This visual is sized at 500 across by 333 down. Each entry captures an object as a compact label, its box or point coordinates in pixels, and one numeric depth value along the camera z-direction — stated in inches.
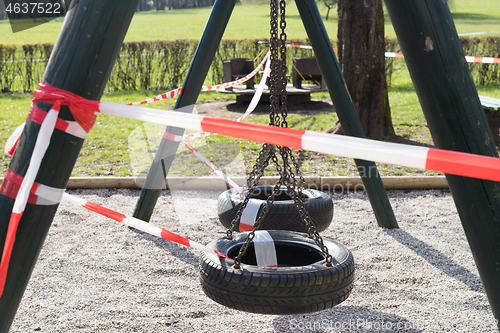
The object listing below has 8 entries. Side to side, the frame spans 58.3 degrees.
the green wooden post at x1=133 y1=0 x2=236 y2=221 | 131.5
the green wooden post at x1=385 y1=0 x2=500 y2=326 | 52.1
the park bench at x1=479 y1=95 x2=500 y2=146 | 245.8
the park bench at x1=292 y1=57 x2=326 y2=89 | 362.9
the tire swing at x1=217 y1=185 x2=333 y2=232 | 115.5
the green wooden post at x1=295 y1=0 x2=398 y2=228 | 128.6
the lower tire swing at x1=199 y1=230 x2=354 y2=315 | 76.4
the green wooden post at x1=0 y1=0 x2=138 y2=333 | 54.7
